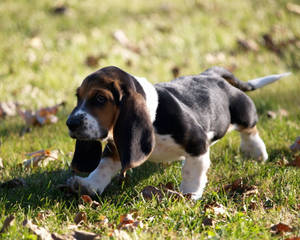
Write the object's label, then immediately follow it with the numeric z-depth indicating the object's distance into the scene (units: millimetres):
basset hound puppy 5738
